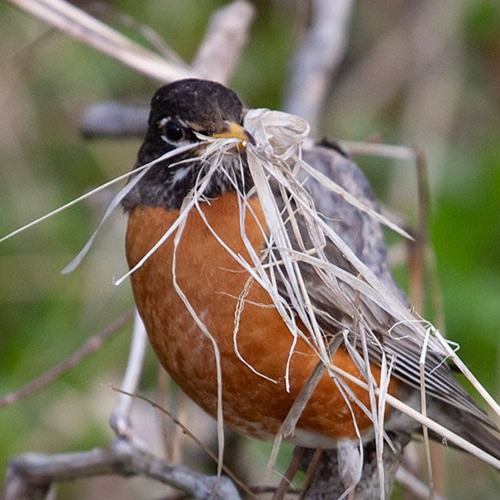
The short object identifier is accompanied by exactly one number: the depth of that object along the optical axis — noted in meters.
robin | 5.86
